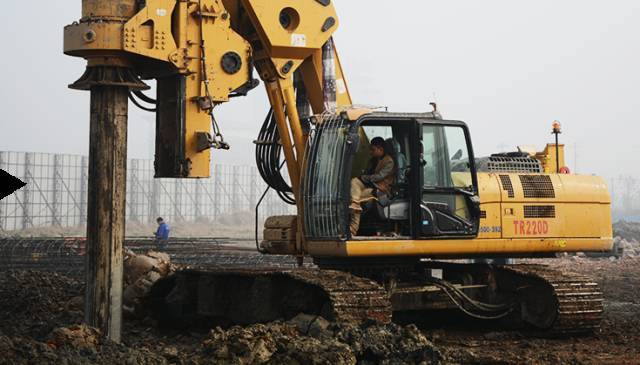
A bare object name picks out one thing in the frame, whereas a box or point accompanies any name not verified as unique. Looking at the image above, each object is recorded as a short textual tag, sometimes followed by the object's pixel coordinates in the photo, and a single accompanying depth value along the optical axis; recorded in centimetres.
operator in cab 1105
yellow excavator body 1071
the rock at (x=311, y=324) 952
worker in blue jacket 2889
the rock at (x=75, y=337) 873
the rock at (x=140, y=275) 1370
